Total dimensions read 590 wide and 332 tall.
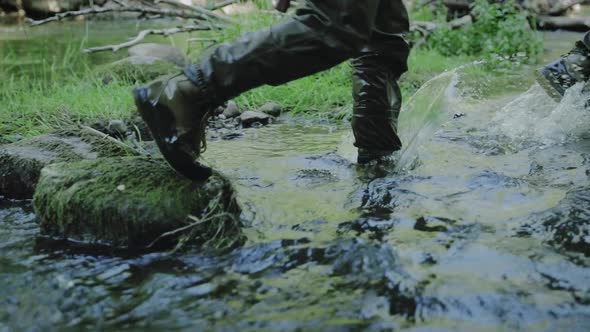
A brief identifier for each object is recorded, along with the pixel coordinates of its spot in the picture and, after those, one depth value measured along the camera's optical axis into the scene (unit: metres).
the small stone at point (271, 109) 4.53
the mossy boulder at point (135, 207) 2.18
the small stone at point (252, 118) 4.30
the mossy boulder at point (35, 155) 2.83
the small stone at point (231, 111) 4.46
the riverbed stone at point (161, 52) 6.26
